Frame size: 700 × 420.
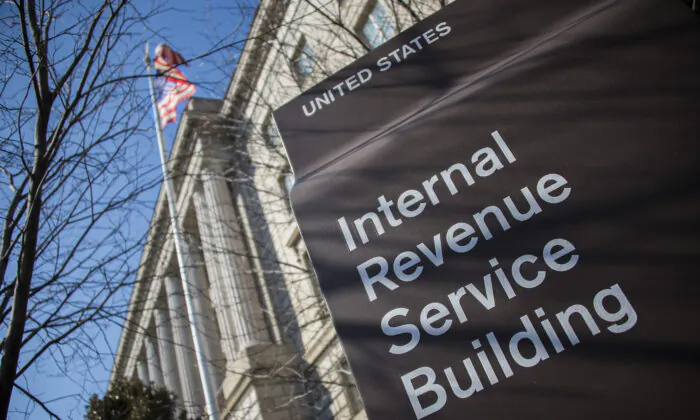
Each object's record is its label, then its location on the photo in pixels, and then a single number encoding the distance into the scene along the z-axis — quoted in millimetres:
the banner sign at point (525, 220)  1129
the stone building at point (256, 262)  12086
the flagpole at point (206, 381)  13734
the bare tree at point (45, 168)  4191
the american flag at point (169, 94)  17016
